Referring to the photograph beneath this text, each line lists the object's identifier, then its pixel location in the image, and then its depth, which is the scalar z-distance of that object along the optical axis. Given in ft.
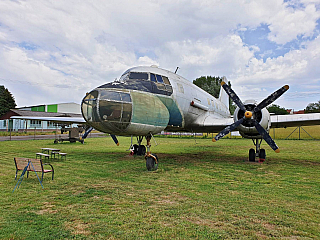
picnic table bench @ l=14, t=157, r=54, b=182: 24.57
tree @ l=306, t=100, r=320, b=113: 272.35
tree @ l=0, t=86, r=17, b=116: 212.43
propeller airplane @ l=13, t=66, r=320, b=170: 26.86
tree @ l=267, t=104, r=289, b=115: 266.79
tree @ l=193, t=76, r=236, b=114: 195.00
